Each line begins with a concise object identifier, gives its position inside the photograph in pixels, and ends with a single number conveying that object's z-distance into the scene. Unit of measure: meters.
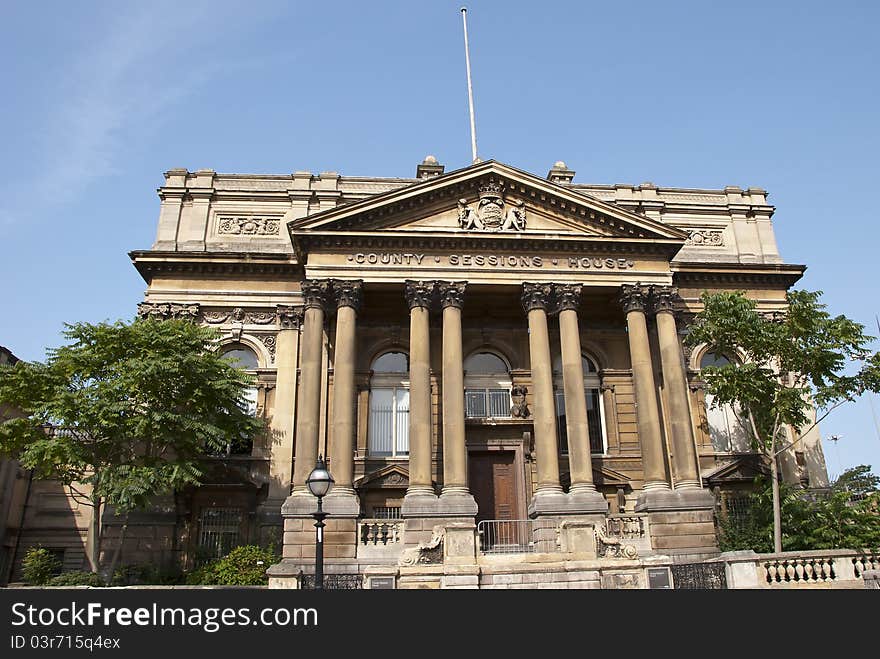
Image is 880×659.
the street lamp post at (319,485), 15.52
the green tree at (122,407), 23.08
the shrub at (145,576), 24.30
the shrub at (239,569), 22.11
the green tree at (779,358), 24.75
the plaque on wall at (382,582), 18.45
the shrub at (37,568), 23.17
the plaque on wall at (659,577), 18.93
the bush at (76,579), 21.17
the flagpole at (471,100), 32.19
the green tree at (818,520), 22.31
